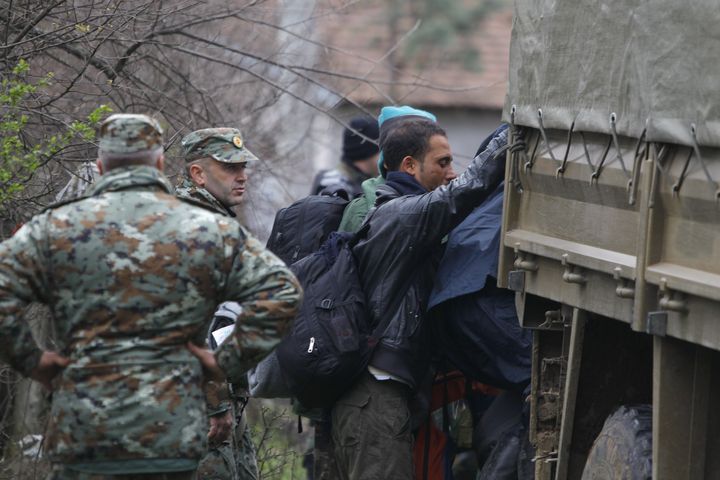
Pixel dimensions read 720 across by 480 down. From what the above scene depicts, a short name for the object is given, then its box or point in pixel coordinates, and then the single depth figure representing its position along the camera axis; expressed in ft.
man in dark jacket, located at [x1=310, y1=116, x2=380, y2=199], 74.76
